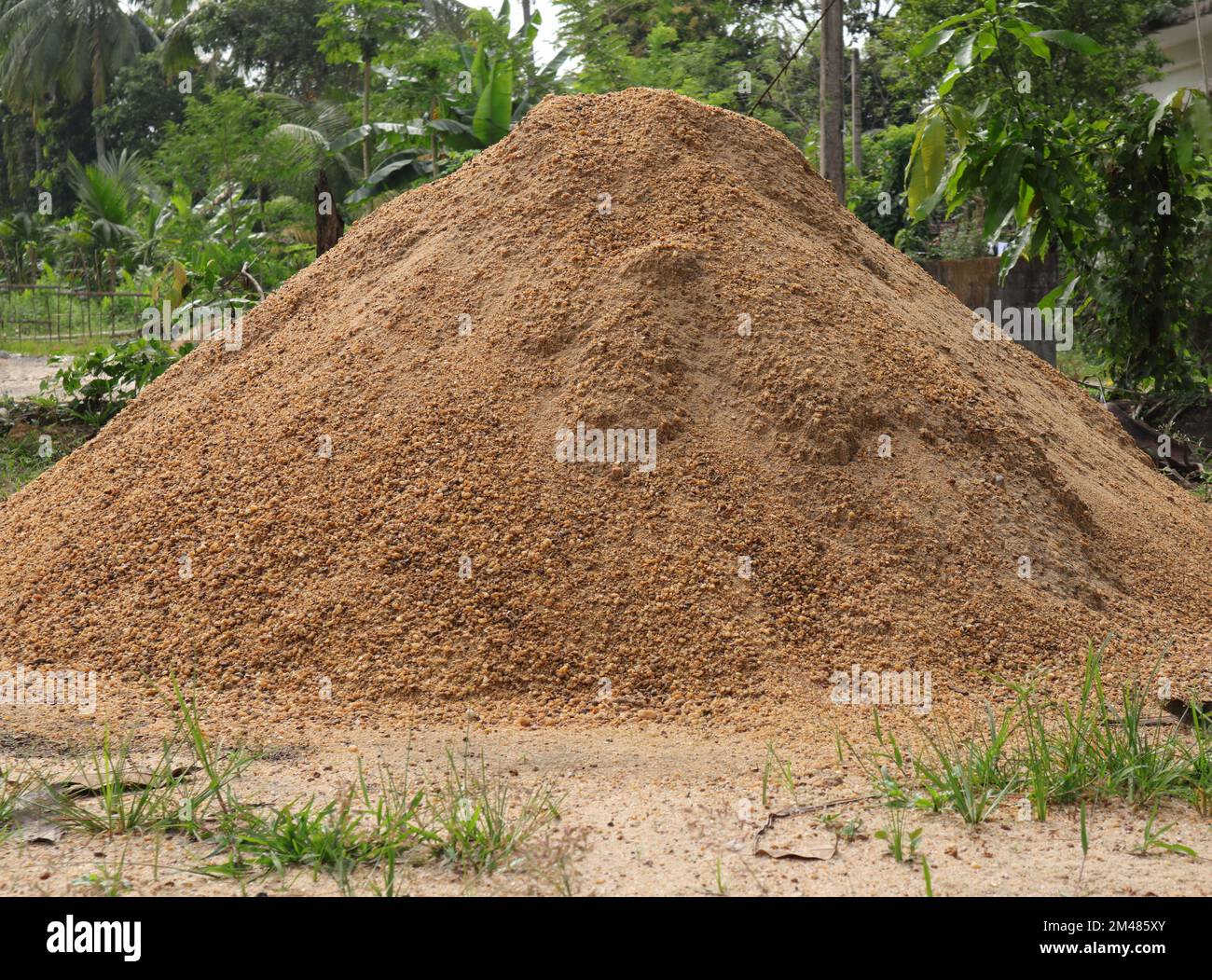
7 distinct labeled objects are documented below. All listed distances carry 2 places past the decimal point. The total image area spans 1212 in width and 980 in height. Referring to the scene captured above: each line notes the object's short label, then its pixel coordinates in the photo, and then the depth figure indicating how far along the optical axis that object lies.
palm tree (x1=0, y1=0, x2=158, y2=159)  28.41
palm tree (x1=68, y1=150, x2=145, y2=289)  16.86
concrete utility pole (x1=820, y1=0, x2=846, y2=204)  8.12
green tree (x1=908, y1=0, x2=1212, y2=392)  6.23
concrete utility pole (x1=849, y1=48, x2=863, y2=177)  17.55
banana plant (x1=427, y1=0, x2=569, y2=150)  9.43
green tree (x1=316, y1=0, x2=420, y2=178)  13.41
